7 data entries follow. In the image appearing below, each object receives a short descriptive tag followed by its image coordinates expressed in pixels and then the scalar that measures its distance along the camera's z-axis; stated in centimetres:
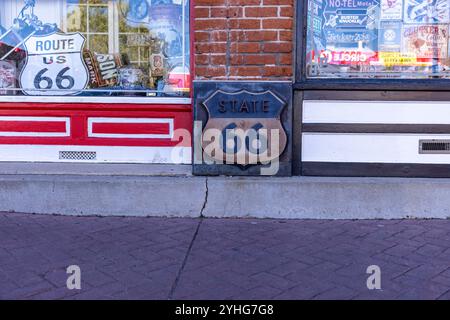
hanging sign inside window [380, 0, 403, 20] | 556
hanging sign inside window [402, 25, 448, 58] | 557
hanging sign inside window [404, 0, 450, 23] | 551
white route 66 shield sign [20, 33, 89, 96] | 620
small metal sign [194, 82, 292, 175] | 536
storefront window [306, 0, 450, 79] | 555
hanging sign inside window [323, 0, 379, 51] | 559
